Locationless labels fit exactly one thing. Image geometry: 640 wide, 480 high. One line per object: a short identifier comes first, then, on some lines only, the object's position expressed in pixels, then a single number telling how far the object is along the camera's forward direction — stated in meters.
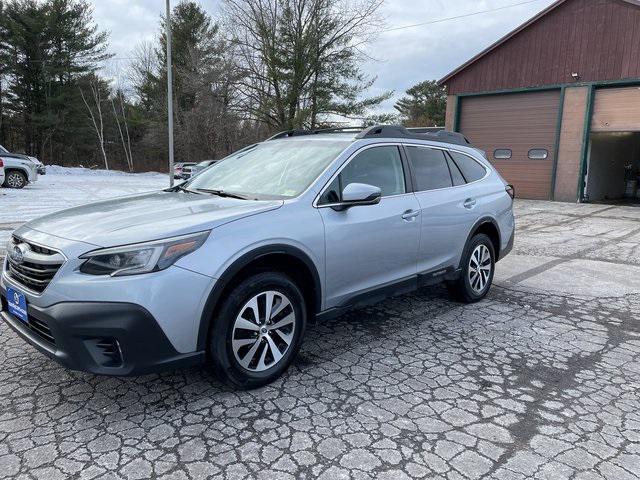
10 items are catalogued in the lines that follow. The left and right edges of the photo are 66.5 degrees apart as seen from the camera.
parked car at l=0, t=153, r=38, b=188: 18.17
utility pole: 18.44
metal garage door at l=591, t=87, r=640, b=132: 15.62
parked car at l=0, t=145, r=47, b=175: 26.19
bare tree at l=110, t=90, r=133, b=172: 46.19
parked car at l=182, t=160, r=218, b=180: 28.68
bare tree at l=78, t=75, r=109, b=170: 42.03
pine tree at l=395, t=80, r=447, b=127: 46.53
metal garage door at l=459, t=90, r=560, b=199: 17.44
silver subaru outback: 2.63
